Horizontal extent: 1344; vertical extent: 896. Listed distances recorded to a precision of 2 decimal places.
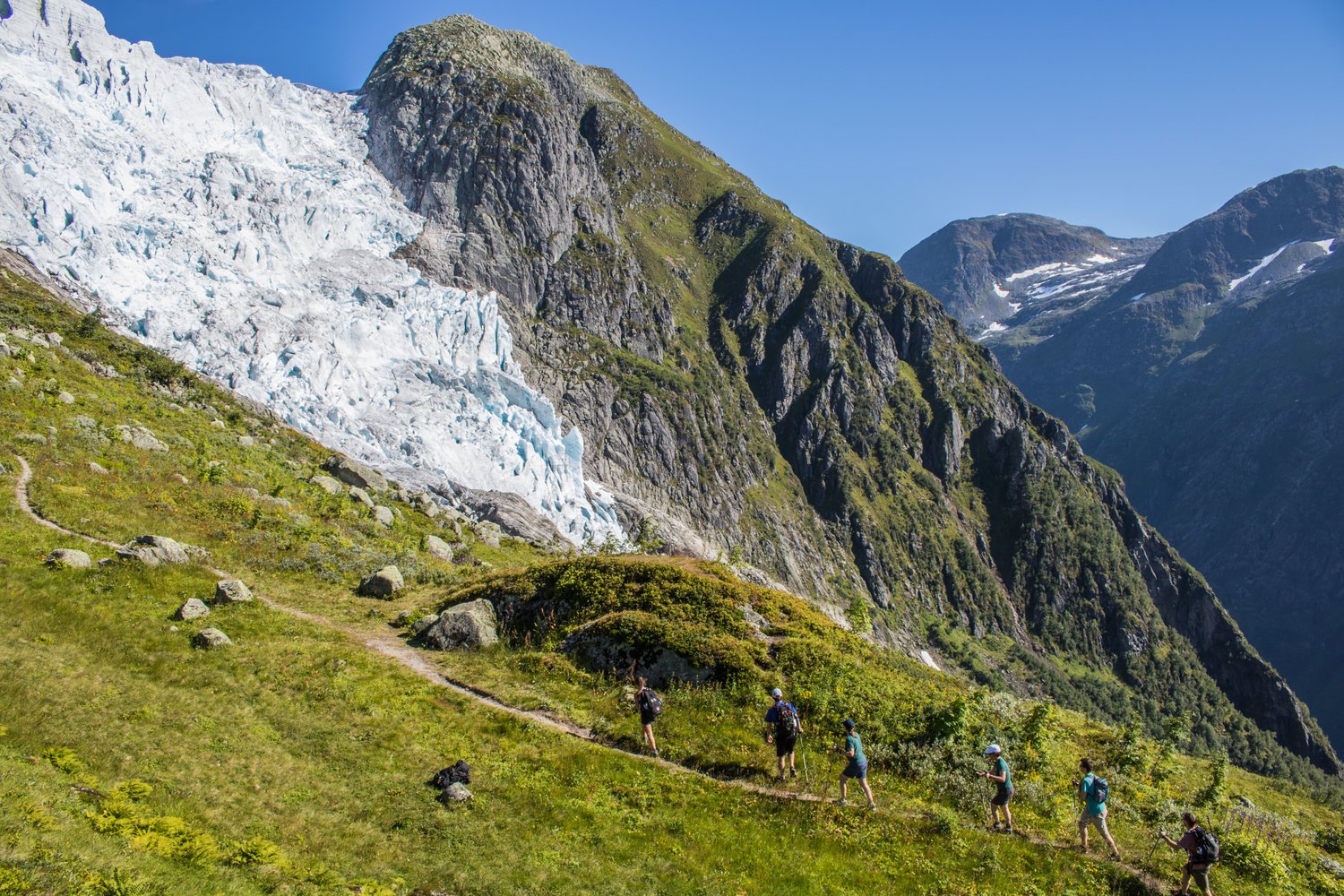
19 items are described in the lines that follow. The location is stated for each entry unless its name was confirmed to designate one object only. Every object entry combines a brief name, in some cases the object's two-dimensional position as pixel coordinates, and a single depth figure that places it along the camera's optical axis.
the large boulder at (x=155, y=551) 25.34
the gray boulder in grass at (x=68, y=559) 23.53
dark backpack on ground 16.44
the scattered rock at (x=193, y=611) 22.41
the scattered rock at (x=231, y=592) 24.72
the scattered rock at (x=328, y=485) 47.34
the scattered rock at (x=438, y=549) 43.91
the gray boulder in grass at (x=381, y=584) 31.61
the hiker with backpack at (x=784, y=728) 17.86
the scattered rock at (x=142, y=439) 38.66
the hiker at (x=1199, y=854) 15.02
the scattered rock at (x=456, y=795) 15.92
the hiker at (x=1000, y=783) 17.22
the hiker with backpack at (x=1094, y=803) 16.67
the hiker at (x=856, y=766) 17.17
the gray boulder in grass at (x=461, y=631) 25.59
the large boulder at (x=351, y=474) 59.69
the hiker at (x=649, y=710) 19.23
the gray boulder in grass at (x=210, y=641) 21.06
